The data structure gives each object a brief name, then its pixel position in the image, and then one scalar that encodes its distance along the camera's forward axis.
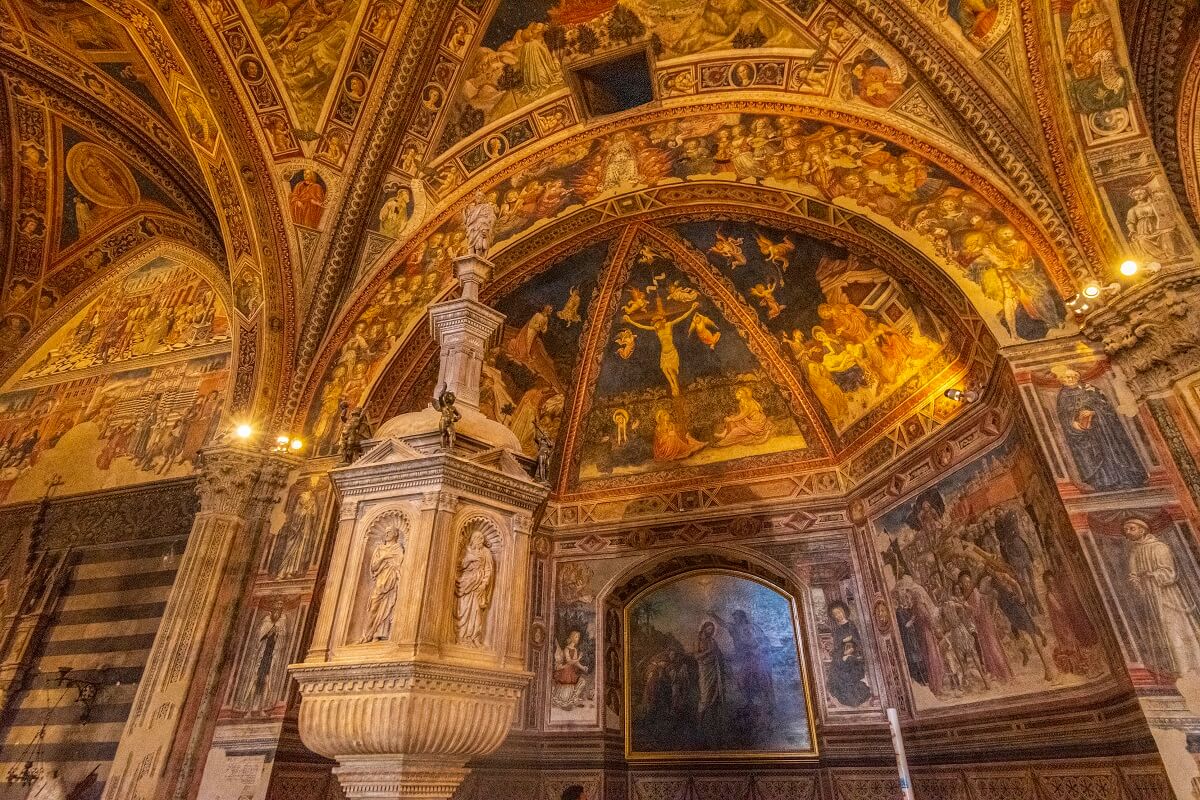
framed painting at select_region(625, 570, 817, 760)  9.80
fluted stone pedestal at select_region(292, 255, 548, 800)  3.90
